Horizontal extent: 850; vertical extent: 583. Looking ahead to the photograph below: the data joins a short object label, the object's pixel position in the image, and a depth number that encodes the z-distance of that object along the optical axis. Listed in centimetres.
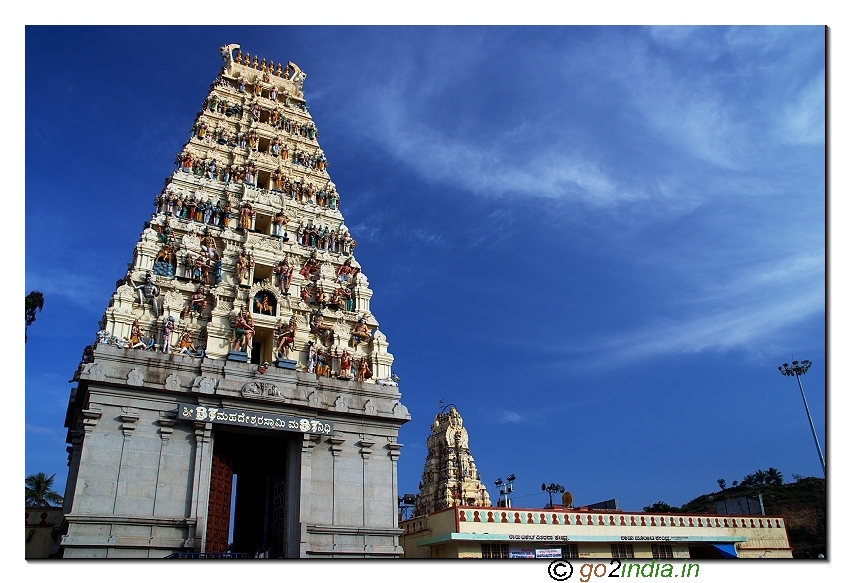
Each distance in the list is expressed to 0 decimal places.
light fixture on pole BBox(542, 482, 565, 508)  7088
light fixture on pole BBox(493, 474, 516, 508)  5629
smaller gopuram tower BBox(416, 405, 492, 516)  5044
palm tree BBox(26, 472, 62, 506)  4888
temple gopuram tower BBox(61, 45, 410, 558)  2106
